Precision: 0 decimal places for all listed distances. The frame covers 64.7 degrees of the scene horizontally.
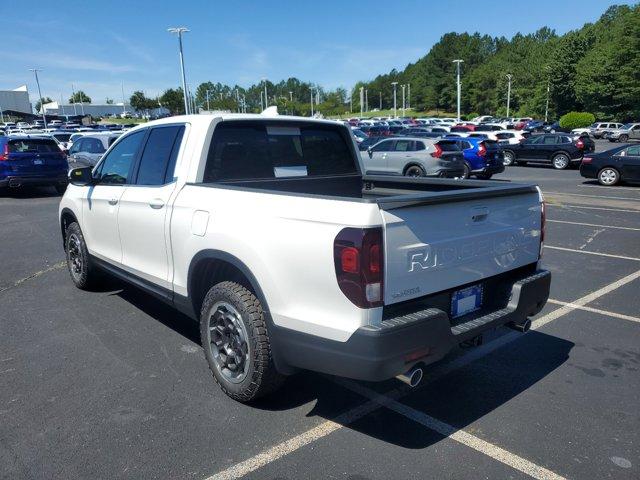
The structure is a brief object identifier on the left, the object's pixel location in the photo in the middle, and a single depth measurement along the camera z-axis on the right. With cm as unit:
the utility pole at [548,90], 8244
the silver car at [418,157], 1658
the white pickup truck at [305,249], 268
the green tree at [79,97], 14790
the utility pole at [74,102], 13095
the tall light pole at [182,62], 4532
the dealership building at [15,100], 12238
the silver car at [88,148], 1667
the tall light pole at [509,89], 9367
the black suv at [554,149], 2295
